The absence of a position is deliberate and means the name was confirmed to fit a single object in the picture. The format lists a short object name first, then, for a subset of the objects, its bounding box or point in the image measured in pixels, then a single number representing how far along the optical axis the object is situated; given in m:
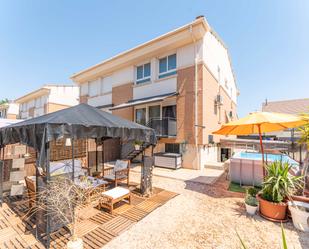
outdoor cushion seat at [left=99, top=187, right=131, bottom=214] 4.68
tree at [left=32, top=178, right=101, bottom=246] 3.12
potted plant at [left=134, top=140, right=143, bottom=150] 13.04
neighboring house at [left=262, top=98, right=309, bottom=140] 22.87
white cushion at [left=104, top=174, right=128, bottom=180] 6.77
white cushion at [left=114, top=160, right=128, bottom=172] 7.12
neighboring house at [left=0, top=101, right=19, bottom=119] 34.66
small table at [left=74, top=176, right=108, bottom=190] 5.07
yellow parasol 5.21
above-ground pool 7.17
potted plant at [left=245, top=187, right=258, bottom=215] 4.66
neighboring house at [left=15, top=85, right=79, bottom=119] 23.84
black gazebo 3.24
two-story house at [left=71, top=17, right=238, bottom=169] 11.21
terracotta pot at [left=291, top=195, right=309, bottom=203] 4.13
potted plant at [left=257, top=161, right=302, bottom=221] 4.33
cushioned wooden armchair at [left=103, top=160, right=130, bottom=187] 6.64
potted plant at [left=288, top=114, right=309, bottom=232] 3.86
